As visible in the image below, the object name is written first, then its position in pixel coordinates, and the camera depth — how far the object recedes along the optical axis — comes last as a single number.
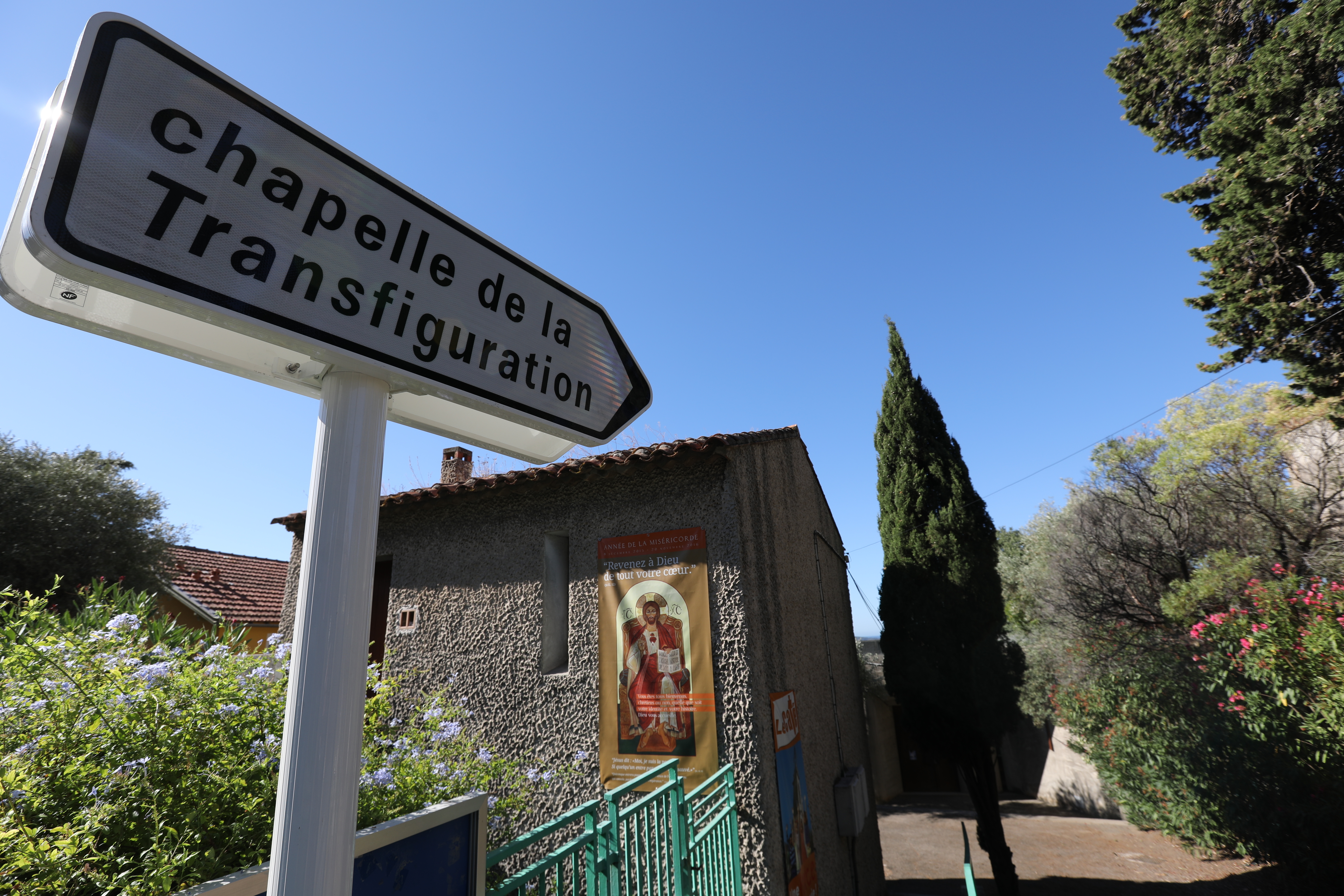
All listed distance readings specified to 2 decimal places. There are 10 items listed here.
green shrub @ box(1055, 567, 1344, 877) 7.50
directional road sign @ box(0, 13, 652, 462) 0.71
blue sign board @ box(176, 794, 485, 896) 1.32
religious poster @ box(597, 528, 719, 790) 5.41
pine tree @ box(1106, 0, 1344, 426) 6.78
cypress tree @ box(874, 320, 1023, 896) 10.55
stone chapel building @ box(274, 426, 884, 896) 5.41
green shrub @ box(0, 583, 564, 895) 1.54
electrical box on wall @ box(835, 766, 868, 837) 7.36
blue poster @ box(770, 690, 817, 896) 5.26
